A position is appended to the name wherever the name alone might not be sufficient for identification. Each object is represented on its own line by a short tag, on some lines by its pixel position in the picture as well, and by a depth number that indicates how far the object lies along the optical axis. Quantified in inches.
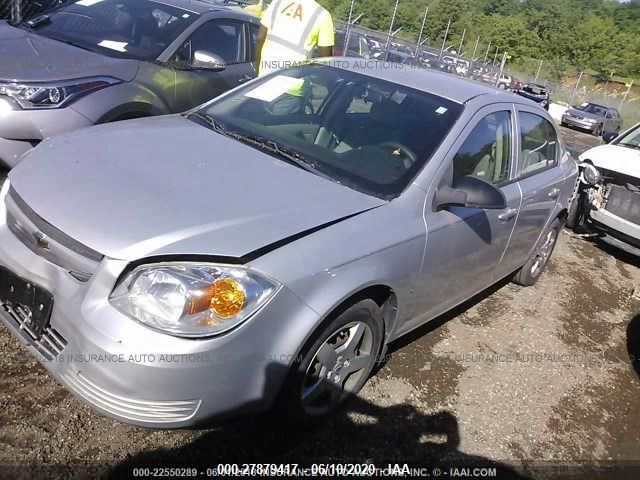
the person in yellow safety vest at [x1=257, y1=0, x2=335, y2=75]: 198.8
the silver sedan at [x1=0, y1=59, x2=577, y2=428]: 77.4
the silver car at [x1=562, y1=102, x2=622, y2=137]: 952.3
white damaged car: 229.1
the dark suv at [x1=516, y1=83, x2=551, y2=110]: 1069.1
